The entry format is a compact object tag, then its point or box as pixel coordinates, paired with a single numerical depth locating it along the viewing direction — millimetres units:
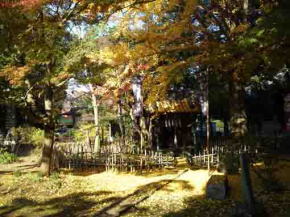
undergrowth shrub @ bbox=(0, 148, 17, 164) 13819
